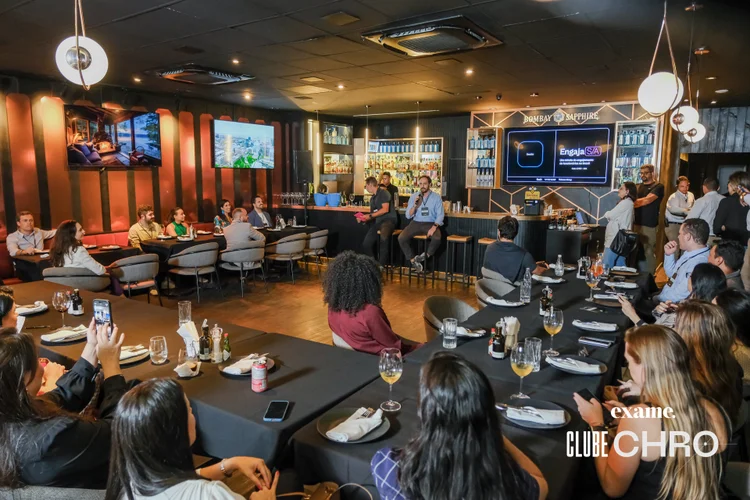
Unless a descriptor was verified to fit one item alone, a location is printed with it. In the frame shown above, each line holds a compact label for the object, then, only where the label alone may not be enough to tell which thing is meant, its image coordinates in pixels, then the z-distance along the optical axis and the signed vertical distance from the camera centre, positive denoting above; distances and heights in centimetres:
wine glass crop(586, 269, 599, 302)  386 -72
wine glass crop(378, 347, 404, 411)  200 -74
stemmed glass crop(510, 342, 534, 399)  203 -72
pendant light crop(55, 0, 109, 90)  329 +85
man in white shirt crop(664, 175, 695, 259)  910 -37
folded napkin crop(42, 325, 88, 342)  288 -88
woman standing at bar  729 -37
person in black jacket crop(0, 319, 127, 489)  156 -81
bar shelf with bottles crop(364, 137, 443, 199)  1198 +64
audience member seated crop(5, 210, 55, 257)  654 -71
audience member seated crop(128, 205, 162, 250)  763 -66
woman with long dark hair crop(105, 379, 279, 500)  132 -73
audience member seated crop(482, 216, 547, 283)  488 -70
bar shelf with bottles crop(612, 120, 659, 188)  947 +75
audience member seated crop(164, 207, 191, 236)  809 -63
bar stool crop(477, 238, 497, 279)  801 -104
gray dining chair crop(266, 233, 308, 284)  795 -101
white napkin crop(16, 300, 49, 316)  340 -86
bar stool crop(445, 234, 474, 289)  809 -118
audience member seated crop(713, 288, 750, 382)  254 -72
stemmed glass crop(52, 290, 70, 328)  319 -75
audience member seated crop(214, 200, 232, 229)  913 -59
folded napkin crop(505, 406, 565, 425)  184 -87
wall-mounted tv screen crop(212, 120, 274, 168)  983 +86
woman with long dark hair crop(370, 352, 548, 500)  125 -67
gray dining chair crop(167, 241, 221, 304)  672 -101
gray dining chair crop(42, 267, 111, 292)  496 -94
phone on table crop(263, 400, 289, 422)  193 -90
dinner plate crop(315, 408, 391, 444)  175 -89
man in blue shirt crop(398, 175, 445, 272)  829 -62
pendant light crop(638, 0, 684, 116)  399 +77
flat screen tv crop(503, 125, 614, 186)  998 +65
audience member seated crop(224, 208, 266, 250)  761 -73
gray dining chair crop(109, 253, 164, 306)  577 -101
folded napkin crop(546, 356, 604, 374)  235 -87
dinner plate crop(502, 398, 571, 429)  182 -88
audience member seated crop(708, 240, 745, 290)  368 -54
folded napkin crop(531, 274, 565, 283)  450 -85
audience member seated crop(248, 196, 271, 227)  946 -57
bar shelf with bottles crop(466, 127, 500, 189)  1112 +67
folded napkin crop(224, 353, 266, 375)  235 -87
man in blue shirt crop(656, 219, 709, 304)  389 -55
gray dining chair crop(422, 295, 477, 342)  358 -96
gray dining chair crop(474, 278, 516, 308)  419 -91
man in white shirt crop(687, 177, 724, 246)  792 -29
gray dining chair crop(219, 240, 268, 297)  727 -106
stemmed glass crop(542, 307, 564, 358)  263 -72
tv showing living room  769 +81
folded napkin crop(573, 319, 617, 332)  302 -86
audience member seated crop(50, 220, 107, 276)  517 -68
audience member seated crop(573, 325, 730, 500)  159 -83
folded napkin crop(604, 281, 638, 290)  422 -84
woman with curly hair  294 -73
